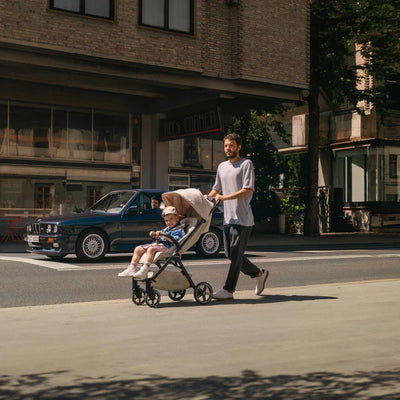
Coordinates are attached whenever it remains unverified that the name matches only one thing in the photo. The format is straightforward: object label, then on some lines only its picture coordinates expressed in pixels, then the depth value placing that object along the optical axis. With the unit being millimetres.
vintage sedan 14047
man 7961
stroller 7895
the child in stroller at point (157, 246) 7833
